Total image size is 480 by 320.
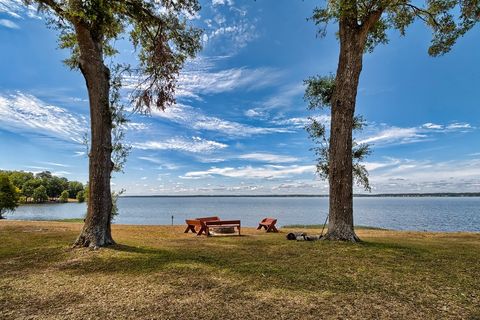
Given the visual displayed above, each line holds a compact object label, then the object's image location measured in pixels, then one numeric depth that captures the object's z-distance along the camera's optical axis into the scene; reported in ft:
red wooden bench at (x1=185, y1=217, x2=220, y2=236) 55.04
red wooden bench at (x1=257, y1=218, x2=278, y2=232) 63.39
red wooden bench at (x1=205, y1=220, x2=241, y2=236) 53.83
